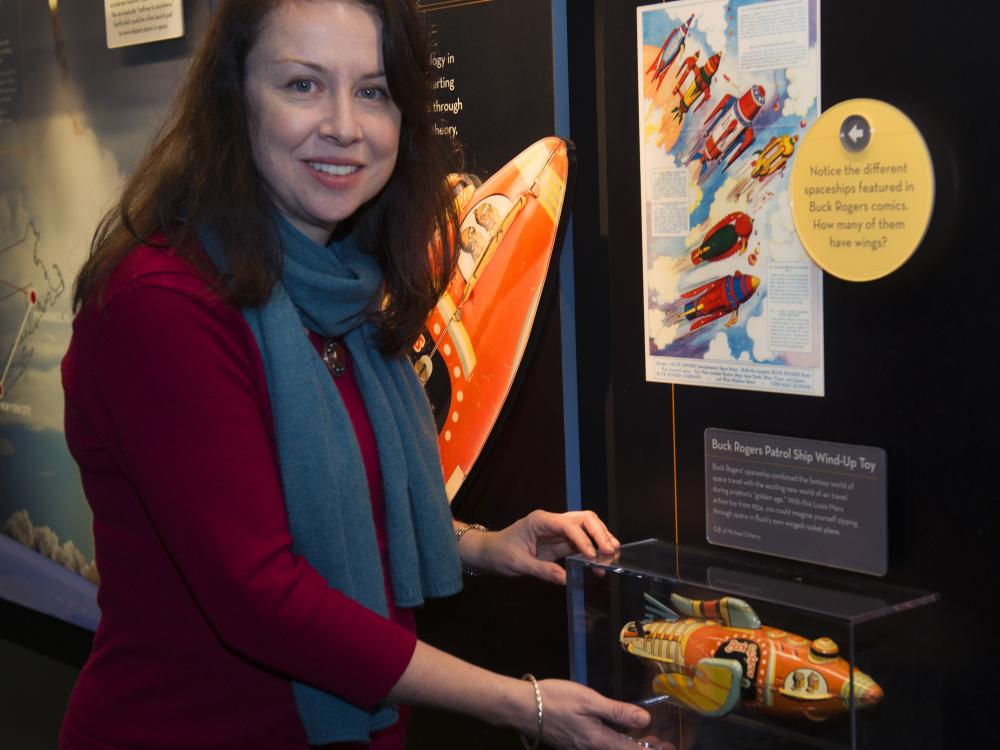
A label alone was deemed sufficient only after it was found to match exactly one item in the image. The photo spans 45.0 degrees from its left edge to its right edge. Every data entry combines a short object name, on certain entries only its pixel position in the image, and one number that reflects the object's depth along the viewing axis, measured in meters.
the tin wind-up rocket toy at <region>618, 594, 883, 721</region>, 1.50
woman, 1.31
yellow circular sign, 1.62
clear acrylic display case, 1.50
